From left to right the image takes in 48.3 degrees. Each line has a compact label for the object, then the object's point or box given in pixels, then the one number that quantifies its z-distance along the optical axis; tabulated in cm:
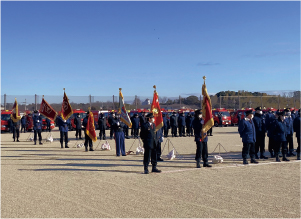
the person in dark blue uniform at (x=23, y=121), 3289
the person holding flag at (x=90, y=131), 1683
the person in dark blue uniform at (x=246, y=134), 1168
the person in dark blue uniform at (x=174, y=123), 2631
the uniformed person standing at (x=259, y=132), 1334
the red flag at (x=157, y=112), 1321
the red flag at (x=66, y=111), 1859
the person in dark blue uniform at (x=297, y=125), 1349
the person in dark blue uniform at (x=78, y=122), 2212
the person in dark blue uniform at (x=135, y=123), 2453
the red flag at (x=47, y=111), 1988
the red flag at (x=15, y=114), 2305
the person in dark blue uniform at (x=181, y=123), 2621
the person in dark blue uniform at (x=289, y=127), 1323
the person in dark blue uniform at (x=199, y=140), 1122
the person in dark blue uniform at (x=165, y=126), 2571
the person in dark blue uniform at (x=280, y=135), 1238
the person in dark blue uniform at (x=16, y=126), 2328
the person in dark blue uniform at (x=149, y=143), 1051
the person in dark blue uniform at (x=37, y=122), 2039
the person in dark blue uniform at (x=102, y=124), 2362
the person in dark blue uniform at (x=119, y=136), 1489
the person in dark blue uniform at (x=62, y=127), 1866
